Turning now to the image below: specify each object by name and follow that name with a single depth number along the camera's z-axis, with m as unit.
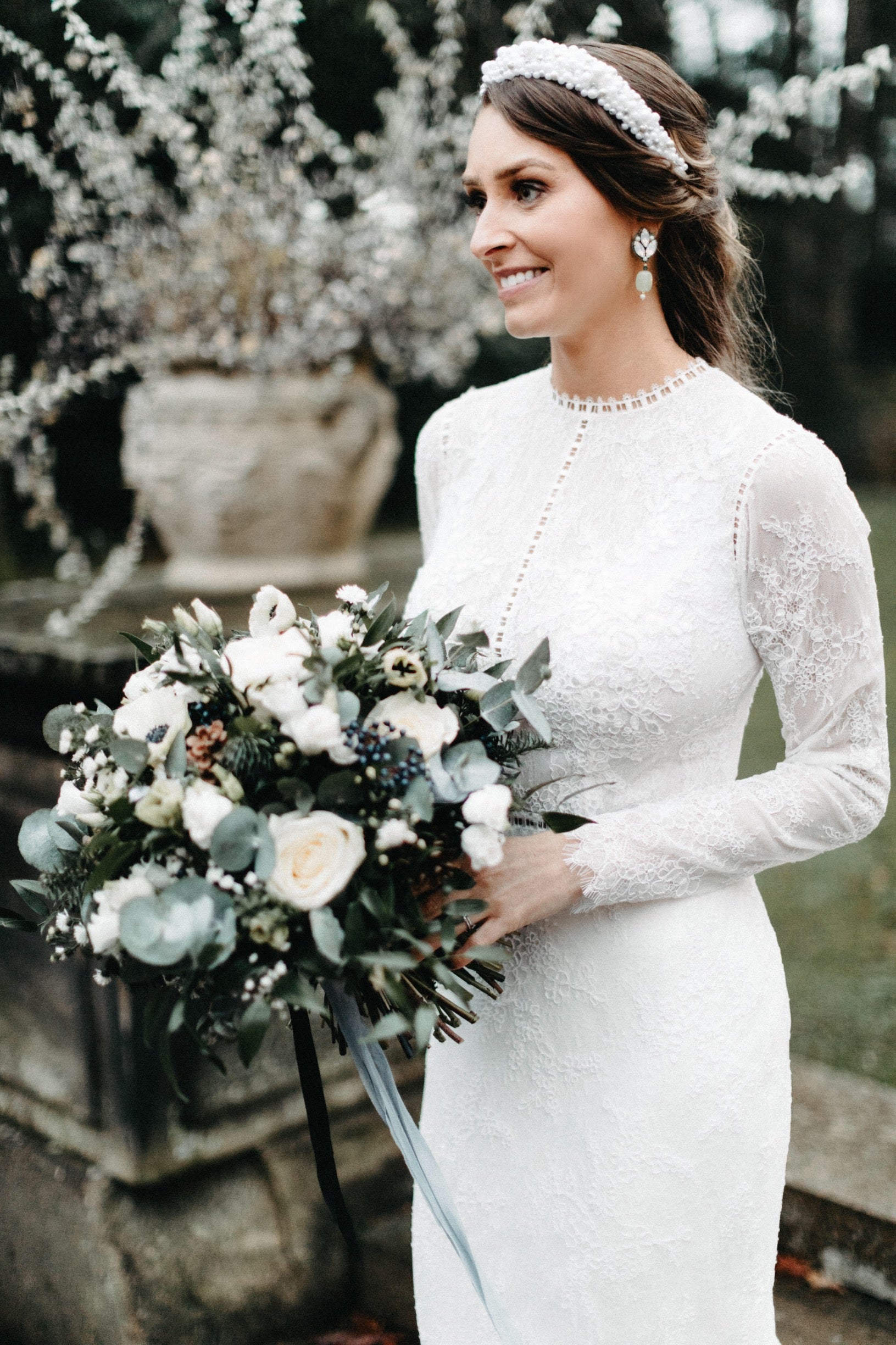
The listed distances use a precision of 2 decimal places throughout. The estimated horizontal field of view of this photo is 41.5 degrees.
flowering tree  2.60
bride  1.66
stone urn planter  2.76
